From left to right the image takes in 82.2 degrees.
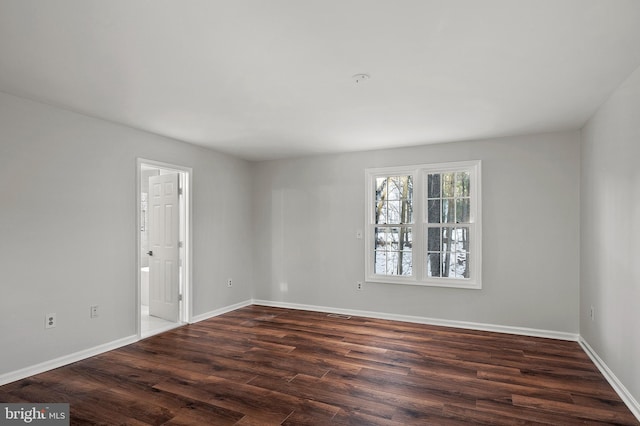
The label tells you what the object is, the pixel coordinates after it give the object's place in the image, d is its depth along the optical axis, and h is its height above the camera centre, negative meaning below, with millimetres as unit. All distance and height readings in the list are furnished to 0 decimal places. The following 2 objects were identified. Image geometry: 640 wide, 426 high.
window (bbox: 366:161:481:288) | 4812 -197
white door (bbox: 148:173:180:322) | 4984 -499
